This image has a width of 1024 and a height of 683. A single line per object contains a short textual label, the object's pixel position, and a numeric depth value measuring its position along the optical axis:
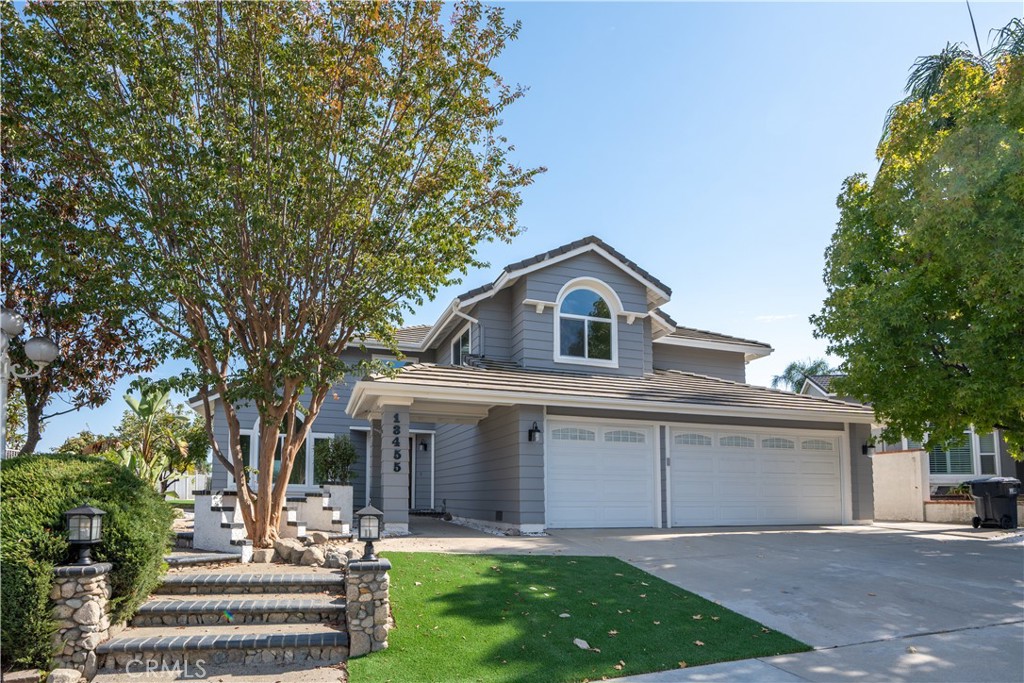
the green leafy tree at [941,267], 11.34
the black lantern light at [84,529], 6.35
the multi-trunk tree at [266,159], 8.91
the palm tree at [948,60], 15.50
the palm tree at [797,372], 43.51
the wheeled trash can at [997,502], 16.05
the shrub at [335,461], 17.34
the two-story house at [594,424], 13.86
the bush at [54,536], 5.98
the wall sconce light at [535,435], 13.81
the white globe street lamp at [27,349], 8.45
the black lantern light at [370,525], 7.27
